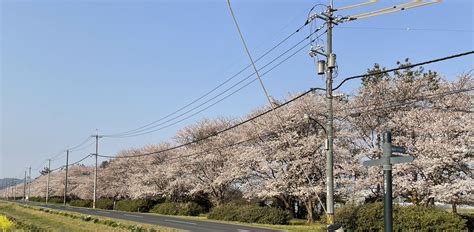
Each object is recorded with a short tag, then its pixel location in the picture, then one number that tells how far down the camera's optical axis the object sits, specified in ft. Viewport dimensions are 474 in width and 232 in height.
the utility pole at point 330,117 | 51.47
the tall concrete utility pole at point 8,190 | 586.12
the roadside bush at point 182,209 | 157.17
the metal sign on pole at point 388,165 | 24.14
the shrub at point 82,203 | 258.57
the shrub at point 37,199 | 371.58
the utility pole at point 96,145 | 243.81
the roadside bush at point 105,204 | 225.97
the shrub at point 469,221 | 70.43
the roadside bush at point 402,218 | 63.77
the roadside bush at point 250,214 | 109.91
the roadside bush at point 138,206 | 191.21
